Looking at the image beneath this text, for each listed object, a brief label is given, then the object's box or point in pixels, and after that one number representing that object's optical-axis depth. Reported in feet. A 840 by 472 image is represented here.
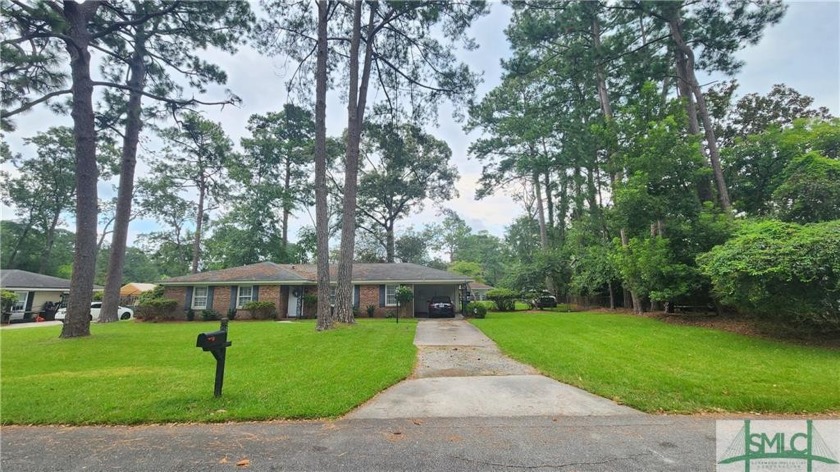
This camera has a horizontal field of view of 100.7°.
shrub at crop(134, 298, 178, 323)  59.26
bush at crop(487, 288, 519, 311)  76.54
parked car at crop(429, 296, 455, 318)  60.90
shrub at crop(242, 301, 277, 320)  59.77
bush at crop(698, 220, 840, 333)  25.96
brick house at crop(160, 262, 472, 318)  62.18
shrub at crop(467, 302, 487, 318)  58.54
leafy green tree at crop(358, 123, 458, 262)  100.42
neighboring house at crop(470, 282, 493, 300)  122.11
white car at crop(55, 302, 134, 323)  64.54
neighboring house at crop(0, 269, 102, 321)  66.49
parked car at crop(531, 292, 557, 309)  80.53
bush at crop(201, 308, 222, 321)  60.13
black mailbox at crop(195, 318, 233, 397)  14.28
